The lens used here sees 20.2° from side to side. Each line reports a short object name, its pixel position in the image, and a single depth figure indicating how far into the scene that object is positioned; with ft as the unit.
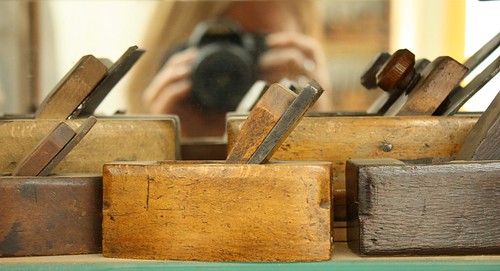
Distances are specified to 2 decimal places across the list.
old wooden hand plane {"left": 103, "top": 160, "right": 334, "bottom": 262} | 3.07
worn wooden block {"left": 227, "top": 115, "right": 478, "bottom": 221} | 3.37
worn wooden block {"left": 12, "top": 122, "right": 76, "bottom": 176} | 3.12
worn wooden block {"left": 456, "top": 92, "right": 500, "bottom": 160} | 3.16
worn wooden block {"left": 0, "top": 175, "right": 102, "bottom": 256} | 3.15
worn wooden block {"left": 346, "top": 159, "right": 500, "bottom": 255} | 3.08
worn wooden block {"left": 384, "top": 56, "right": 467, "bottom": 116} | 3.43
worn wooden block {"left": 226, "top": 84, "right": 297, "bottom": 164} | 3.06
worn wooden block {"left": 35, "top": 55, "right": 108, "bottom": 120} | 3.41
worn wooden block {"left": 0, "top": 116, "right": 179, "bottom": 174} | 3.36
